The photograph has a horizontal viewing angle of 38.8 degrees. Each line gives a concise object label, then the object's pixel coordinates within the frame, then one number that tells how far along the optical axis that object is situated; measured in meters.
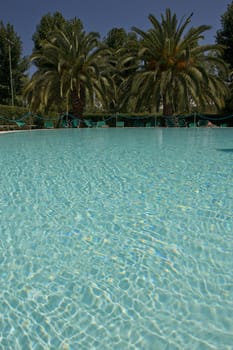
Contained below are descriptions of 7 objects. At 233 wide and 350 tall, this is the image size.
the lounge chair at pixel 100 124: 26.09
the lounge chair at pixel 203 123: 25.06
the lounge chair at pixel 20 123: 22.53
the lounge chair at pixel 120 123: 26.02
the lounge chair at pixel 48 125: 24.91
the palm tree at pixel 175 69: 22.23
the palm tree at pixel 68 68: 22.48
